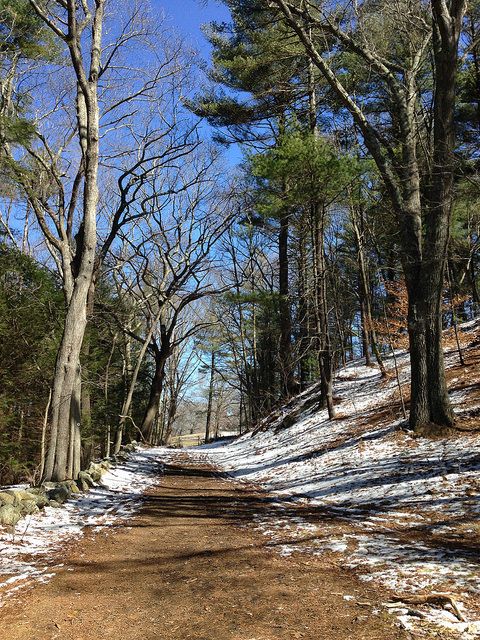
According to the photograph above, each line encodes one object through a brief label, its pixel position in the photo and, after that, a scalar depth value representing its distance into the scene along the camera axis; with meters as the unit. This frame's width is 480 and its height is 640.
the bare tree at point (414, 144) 7.33
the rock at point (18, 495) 5.30
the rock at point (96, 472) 8.08
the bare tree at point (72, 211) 7.40
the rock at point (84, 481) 7.28
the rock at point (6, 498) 5.12
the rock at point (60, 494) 6.13
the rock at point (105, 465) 9.25
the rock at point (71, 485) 6.72
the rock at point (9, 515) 4.80
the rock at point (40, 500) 5.65
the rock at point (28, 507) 5.25
